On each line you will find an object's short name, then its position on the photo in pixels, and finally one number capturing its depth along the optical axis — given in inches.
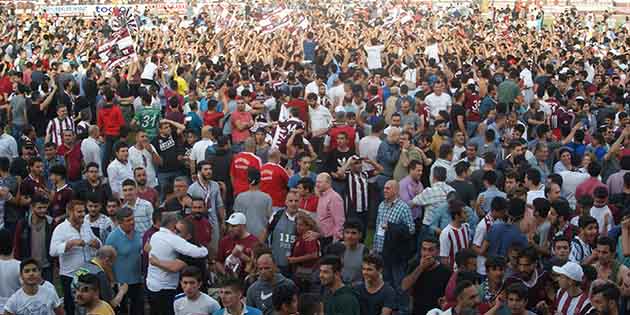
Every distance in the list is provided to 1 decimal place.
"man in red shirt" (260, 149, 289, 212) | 469.4
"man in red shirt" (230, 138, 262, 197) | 478.6
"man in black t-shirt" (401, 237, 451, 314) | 353.1
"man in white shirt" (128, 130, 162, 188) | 500.7
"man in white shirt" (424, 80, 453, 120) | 652.7
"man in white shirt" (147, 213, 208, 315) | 366.0
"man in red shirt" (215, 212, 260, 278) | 376.2
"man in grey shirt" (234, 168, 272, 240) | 426.6
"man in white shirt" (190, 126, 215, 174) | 522.0
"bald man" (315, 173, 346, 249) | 421.7
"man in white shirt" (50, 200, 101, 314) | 380.8
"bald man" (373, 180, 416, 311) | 411.5
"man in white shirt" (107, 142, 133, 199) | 482.6
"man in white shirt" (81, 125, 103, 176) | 518.9
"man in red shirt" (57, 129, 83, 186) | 518.0
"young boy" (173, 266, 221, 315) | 326.3
